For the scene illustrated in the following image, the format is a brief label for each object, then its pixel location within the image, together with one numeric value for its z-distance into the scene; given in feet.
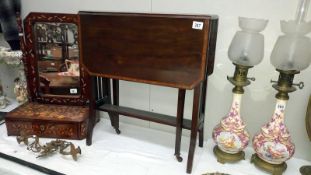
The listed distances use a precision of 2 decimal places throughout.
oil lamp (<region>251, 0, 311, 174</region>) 2.89
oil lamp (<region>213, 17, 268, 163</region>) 3.04
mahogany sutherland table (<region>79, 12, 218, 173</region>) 2.93
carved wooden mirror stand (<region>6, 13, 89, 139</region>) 4.12
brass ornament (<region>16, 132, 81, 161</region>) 3.72
